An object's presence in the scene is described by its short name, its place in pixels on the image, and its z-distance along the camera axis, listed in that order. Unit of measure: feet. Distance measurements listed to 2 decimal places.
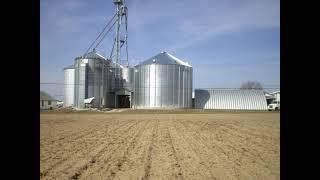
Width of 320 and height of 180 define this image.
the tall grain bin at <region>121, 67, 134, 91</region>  226.79
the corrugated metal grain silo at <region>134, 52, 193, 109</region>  217.15
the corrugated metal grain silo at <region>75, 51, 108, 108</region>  204.74
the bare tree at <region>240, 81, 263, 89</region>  372.91
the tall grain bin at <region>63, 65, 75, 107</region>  212.02
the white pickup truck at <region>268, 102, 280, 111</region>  236.84
